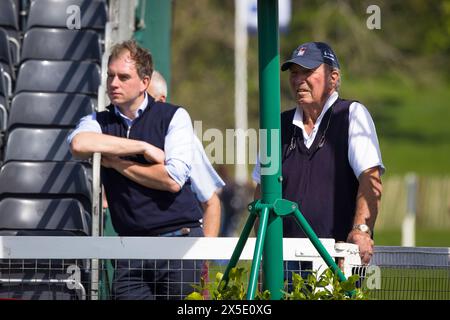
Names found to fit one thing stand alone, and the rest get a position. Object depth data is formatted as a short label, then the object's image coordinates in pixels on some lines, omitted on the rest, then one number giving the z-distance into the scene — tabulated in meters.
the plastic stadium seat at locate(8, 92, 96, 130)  16.28
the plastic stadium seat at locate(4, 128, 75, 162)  15.64
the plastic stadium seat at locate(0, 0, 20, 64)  18.69
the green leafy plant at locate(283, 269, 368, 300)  9.15
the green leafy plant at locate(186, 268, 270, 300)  9.11
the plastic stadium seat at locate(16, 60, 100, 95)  17.03
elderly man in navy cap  11.46
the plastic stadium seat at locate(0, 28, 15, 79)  17.69
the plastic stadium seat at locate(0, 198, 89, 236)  14.40
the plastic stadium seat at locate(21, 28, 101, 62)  17.78
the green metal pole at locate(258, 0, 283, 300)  9.52
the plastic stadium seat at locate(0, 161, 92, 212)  14.90
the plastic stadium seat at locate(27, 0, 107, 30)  18.42
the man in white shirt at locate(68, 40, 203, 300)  12.04
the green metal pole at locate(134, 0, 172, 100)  22.25
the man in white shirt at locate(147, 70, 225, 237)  13.12
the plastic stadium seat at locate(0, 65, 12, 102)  17.09
